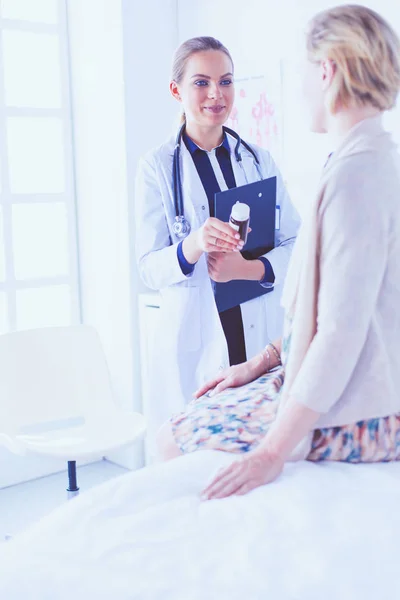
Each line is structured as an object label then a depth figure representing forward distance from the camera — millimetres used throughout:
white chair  2516
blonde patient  1077
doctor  2084
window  3156
